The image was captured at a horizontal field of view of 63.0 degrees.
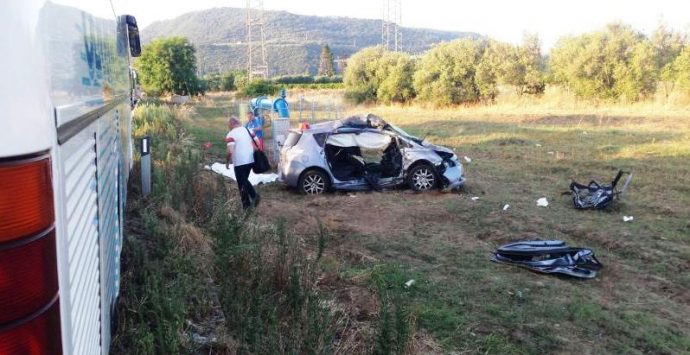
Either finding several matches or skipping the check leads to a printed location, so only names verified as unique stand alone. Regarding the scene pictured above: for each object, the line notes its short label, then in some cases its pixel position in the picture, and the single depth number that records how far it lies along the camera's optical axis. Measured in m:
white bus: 1.32
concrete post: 7.77
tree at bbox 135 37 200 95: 43.09
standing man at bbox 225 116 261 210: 9.65
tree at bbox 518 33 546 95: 33.16
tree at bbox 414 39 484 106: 34.56
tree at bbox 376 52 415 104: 38.88
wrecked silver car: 11.35
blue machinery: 16.02
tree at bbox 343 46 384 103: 42.09
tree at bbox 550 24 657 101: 27.91
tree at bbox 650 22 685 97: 27.44
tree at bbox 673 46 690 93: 25.91
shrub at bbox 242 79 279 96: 48.06
